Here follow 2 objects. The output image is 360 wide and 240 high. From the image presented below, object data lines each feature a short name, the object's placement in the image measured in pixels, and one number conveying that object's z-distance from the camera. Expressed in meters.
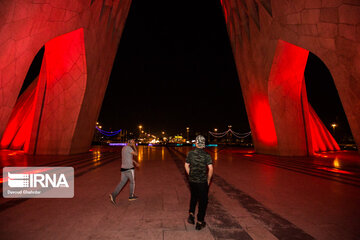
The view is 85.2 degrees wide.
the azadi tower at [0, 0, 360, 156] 8.77
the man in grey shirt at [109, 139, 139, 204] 4.99
